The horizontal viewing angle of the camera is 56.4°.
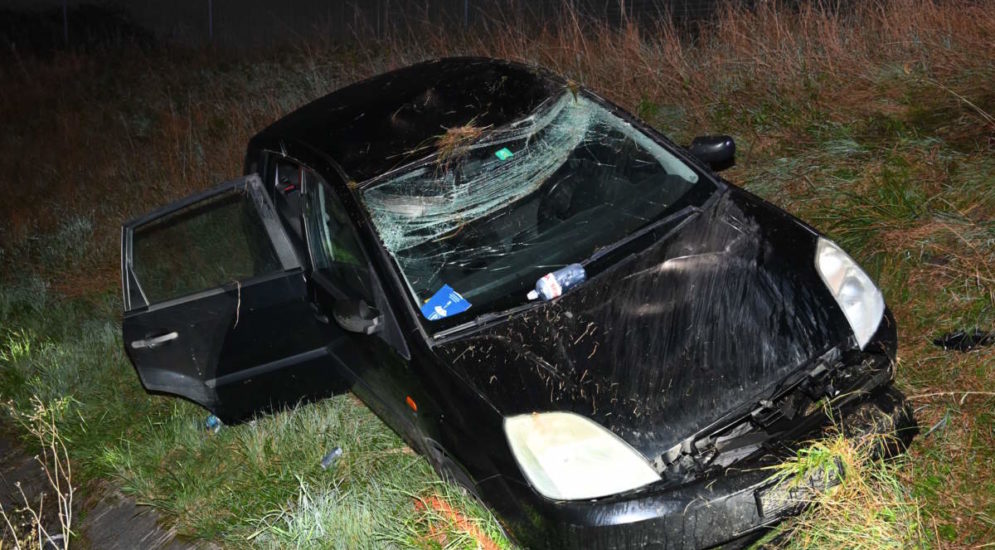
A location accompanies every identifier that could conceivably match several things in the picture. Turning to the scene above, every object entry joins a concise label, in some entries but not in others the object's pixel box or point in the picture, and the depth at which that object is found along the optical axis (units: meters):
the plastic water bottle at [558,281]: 3.59
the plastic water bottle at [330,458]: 4.28
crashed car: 3.03
